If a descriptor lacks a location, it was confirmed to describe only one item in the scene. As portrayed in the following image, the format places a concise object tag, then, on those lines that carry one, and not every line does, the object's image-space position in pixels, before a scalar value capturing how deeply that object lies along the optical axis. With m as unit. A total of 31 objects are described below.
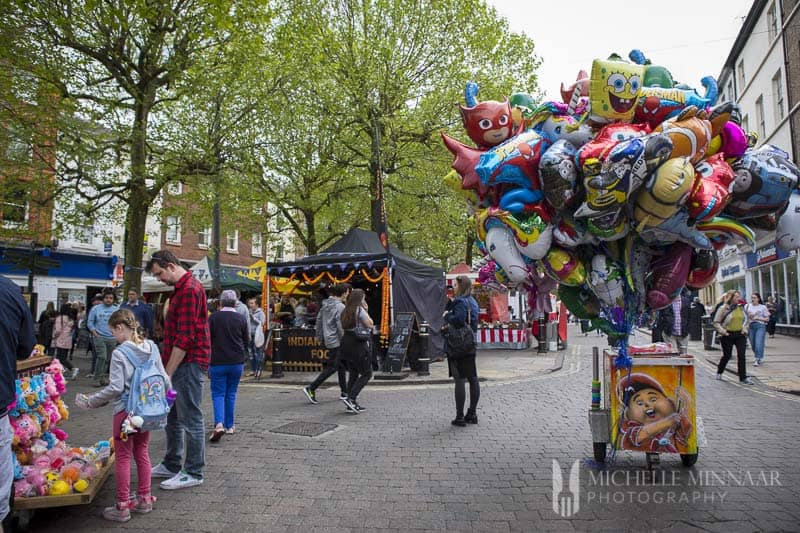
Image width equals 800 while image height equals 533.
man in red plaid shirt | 4.63
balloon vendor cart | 4.68
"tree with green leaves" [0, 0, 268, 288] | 11.33
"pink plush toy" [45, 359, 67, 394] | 4.71
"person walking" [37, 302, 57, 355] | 13.07
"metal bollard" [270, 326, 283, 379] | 12.23
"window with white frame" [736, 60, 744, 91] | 26.36
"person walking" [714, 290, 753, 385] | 9.78
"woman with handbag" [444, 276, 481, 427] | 6.91
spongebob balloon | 3.96
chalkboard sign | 11.68
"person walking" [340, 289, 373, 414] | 7.90
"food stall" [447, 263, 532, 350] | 18.80
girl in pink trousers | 3.98
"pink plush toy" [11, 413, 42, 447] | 4.05
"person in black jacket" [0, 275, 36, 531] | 3.02
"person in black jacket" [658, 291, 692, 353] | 10.53
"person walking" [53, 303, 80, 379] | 11.79
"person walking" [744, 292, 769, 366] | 11.95
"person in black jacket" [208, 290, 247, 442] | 6.34
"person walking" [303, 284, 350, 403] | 8.63
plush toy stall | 3.80
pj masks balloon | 4.60
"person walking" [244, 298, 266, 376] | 11.71
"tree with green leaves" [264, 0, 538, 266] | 17.89
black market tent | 13.05
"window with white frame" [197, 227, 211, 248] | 30.77
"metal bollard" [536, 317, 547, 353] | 16.92
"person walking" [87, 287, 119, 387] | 11.08
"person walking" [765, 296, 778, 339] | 20.83
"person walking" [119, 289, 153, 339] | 10.80
